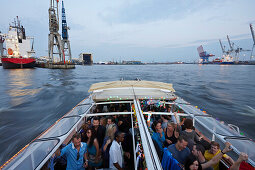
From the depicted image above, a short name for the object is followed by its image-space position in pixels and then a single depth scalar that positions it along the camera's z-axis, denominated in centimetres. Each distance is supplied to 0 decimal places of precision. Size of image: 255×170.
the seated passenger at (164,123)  348
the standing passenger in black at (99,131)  295
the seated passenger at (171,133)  272
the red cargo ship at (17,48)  4410
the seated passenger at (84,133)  290
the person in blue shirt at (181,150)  203
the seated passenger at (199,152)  204
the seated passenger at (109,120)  333
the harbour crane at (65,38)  5782
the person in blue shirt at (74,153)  218
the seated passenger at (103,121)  341
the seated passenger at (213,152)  211
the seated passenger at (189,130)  271
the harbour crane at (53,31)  4756
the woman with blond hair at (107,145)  234
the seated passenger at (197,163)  175
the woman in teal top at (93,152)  259
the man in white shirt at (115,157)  218
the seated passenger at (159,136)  253
